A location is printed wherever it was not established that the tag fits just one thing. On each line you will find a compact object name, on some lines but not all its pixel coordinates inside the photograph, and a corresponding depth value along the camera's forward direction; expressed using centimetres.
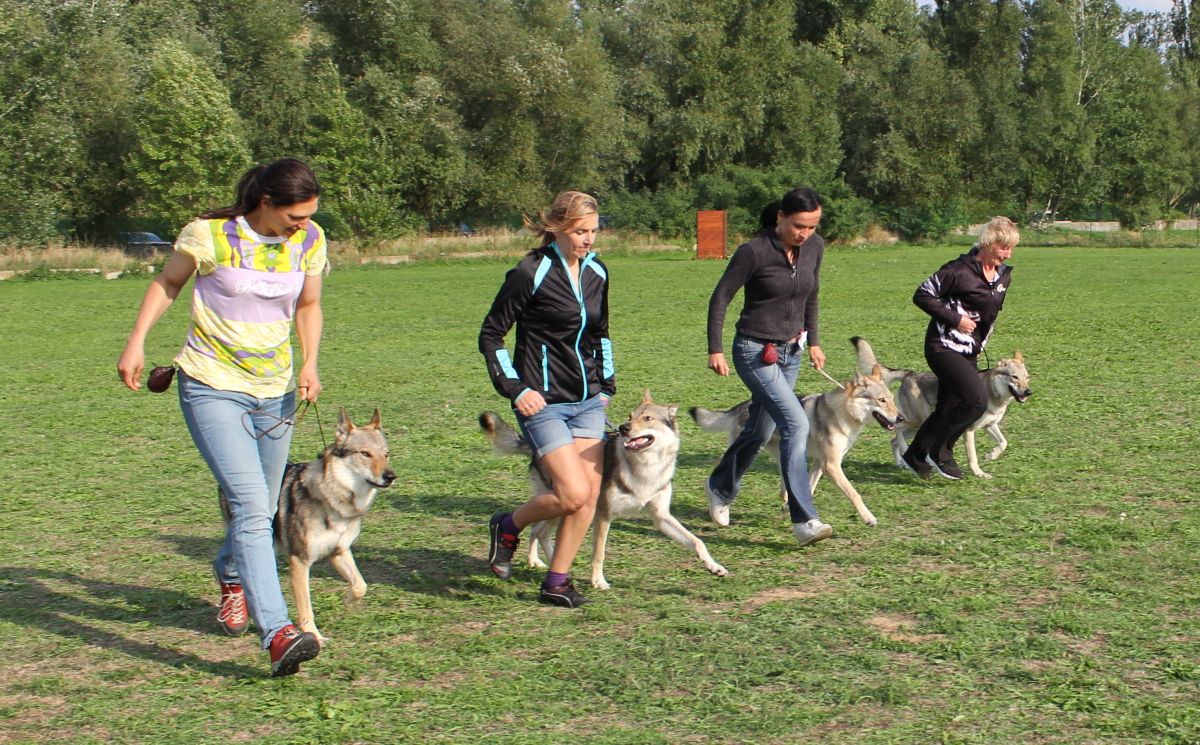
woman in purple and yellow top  457
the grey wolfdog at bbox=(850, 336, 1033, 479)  901
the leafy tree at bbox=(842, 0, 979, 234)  5625
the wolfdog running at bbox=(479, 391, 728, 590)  593
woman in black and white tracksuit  822
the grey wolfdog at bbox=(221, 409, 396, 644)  526
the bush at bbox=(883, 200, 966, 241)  5269
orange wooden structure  4150
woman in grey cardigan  644
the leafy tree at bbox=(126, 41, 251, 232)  4050
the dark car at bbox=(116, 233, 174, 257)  3988
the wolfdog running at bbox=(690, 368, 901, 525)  740
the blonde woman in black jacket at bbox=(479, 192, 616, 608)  528
